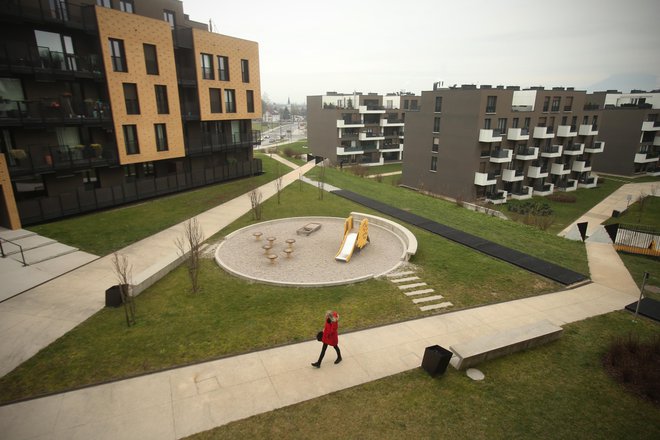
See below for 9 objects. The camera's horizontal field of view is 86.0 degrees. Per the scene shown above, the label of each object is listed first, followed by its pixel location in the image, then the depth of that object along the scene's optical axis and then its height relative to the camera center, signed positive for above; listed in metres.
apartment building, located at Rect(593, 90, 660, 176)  59.62 -2.35
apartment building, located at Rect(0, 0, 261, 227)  23.06 +1.40
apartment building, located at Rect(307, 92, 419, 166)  68.38 -1.08
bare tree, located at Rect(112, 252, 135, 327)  12.84 -6.81
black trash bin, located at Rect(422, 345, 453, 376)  10.16 -6.67
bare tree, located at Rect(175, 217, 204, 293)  15.14 -6.23
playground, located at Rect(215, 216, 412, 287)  17.02 -7.18
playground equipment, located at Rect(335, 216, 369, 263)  18.91 -6.51
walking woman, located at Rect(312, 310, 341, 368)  10.20 -5.94
